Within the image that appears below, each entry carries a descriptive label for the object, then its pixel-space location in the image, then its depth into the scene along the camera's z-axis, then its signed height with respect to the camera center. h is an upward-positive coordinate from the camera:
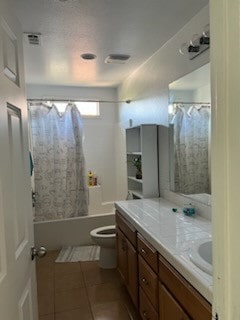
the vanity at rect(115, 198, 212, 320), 1.21 -0.68
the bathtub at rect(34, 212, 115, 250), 3.53 -1.12
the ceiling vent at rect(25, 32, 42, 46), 2.16 +0.97
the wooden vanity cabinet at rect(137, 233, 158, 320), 1.66 -0.91
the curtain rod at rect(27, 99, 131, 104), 3.46 +0.69
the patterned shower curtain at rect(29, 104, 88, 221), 3.57 -0.18
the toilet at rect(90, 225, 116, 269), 2.89 -1.13
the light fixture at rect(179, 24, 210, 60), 1.82 +0.76
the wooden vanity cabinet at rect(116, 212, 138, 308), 2.09 -0.96
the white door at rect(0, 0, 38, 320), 0.90 -0.15
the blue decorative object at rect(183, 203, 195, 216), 2.11 -0.54
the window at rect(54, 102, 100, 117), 4.39 +0.69
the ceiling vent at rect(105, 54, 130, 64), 2.72 +0.97
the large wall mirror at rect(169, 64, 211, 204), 1.99 +0.10
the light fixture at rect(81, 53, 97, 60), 2.65 +0.97
